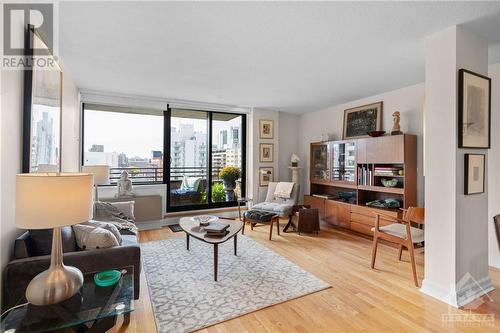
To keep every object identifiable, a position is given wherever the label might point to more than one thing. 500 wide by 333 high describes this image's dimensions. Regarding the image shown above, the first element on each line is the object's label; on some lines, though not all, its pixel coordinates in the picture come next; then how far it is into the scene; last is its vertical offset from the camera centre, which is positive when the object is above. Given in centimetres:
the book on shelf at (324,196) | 481 -57
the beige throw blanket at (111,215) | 304 -64
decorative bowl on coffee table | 322 -73
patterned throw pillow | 198 -59
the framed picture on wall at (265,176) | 554 -22
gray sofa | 159 -67
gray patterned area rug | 203 -118
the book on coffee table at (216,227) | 285 -73
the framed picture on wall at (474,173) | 220 -5
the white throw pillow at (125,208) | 336 -58
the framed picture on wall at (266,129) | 551 +84
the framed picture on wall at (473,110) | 216 +53
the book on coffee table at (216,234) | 280 -77
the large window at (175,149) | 444 +32
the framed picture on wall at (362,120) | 427 +84
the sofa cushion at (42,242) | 182 -57
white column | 215 -24
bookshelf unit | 361 -16
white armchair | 436 -70
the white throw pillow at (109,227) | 226 -57
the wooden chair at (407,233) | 259 -72
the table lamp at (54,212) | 125 -25
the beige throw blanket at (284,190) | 476 -46
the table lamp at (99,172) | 347 -10
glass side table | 128 -81
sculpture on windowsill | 421 -36
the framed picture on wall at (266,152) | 554 +32
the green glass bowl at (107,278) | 163 -76
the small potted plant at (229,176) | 535 -22
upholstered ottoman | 409 -84
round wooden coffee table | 262 -78
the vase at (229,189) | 541 -51
